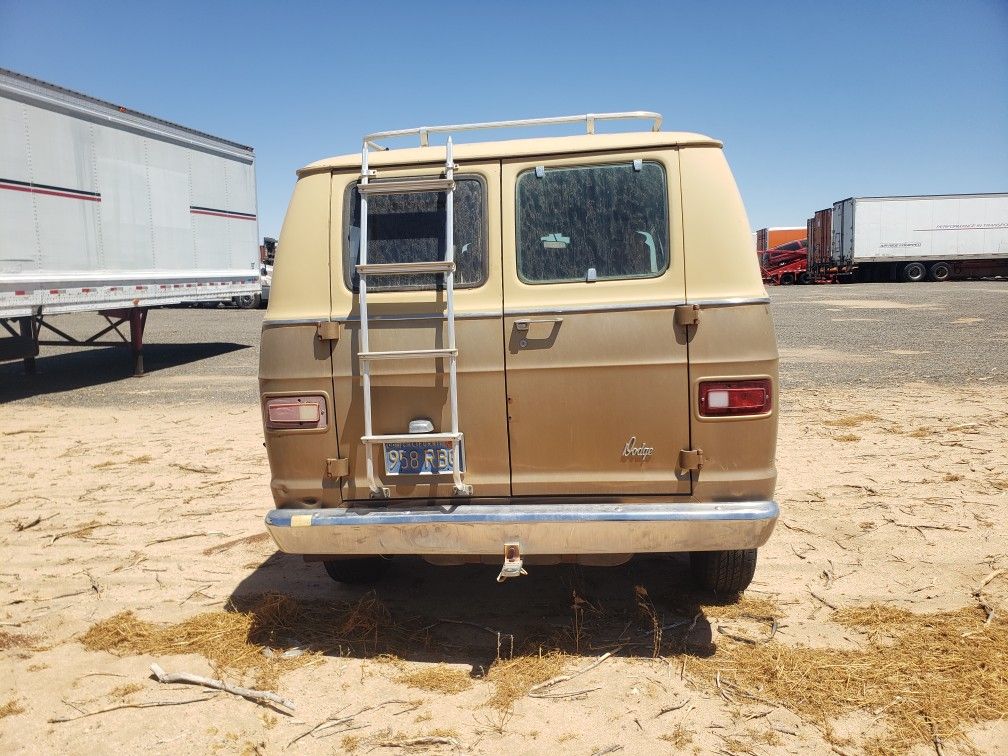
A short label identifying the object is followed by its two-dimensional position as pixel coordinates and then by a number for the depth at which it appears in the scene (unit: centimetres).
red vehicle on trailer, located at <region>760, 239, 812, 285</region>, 4012
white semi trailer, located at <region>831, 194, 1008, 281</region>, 3353
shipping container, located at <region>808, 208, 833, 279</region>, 3662
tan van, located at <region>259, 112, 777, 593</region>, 334
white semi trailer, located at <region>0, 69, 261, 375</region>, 1001
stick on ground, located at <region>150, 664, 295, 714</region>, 324
